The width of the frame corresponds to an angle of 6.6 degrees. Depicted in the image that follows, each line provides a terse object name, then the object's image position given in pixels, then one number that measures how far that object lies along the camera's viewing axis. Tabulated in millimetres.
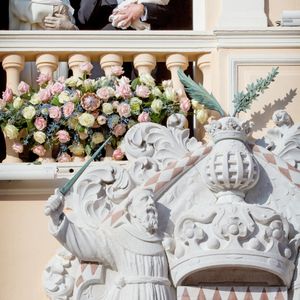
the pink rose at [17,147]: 15516
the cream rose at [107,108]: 15438
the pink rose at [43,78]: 15617
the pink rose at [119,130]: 15422
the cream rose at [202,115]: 15477
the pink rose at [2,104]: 15539
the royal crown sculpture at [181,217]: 14633
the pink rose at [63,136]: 15445
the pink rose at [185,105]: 15469
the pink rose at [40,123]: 15461
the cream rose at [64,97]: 15484
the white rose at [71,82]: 15539
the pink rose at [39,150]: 15477
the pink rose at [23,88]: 15609
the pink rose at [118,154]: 15453
